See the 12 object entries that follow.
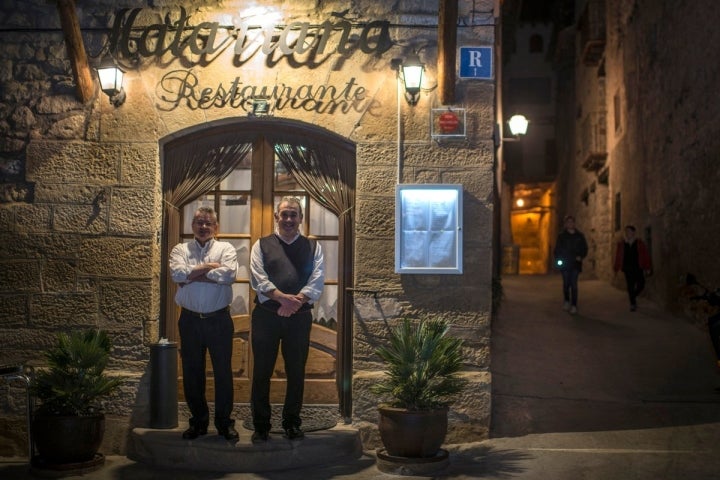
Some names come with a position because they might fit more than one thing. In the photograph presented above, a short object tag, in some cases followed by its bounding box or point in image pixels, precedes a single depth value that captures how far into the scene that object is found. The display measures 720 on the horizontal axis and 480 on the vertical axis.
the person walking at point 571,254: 12.95
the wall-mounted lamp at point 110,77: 7.42
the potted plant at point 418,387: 6.37
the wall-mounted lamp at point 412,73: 7.30
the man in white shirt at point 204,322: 6.62
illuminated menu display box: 7.40
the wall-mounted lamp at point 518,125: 13.71
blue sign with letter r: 7.51
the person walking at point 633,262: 13.51
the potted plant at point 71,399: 6.46
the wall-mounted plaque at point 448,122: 7.45
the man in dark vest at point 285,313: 6.58
